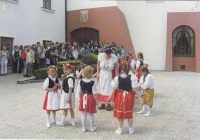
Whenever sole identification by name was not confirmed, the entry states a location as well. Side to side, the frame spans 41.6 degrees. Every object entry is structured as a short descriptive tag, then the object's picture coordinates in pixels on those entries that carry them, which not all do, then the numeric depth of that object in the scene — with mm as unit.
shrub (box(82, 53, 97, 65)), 13852
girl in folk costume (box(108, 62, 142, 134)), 4969
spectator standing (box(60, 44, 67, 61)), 14812
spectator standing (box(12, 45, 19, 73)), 14688
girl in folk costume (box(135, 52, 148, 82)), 8094
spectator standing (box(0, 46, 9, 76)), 13930
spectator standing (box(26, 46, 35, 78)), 13477
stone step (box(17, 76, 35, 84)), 11461
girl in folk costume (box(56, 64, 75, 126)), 5418
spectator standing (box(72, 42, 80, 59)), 15306
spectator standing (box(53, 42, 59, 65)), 14594
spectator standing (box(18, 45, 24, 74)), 14614
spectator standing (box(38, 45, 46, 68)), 14742
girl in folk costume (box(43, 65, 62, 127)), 5463
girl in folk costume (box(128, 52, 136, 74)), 8761
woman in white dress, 6695
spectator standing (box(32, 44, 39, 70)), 14359
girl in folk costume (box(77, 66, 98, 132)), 5078
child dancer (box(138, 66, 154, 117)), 6570
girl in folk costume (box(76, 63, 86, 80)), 5787
